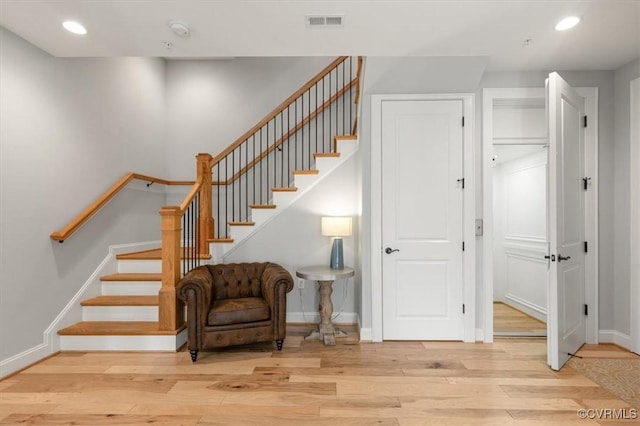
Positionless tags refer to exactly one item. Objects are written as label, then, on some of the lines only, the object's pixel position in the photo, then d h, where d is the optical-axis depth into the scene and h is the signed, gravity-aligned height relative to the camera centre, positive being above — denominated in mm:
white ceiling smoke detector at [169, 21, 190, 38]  2492 +1395
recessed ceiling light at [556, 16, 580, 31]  2504 +1433
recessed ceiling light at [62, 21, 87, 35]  2523 +1428
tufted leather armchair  3023 -917
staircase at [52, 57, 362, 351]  3260 +48
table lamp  3691 -214
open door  2840 -110
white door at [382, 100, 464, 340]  3500 -83
